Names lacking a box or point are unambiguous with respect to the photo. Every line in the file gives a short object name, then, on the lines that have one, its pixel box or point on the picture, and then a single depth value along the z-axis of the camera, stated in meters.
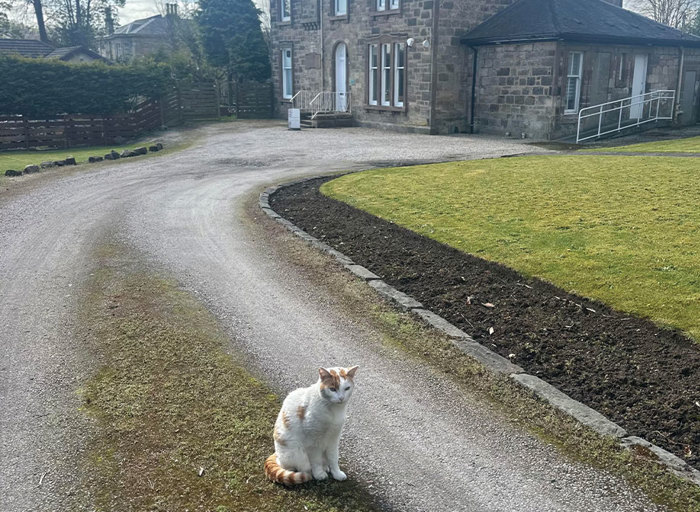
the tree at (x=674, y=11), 54.54
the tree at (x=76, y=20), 59.03
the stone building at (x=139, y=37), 63.59
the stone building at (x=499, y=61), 25.80
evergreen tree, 40.56
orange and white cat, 4.35
